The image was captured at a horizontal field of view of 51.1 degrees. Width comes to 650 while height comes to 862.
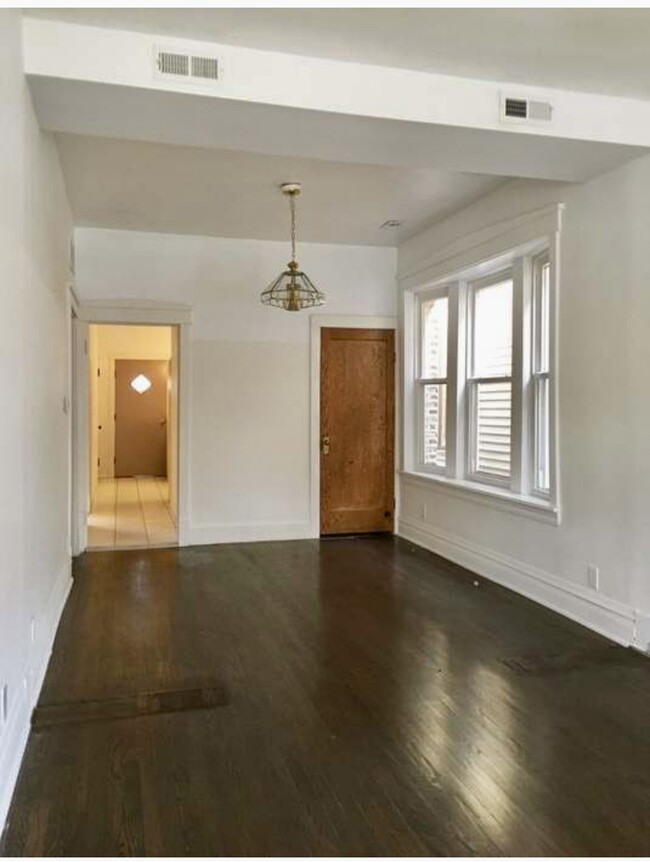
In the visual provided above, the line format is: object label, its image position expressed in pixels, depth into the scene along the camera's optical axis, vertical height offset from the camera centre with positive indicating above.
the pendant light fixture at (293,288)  4.92 +1.04
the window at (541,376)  4.71 +0.28
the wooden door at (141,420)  12.06 -0.07
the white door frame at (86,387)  6.02 +0.30
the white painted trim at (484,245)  4.44 +1.28
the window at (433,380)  6.31 +0.34
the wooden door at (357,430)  6.76 -0.14
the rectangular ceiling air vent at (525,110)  3.19 +1.45
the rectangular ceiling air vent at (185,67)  2.76 +1.43
